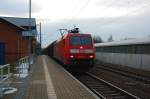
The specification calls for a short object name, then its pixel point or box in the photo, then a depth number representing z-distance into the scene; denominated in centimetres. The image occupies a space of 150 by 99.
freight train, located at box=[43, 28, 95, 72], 2591
